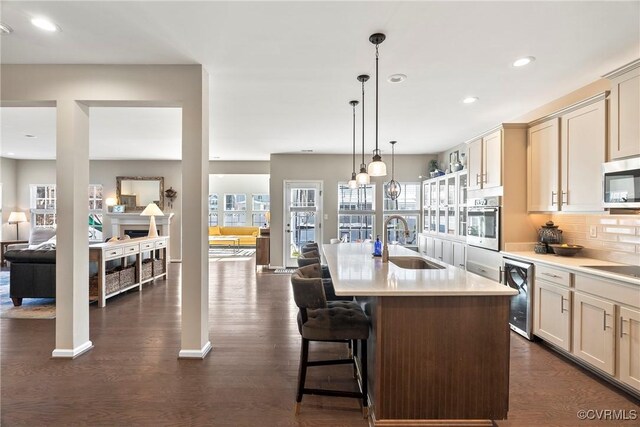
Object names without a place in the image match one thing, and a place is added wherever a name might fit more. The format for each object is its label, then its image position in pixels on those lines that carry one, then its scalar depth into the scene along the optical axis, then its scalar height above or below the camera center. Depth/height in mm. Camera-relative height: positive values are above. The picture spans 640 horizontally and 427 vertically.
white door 7133 -82
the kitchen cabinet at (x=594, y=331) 2314 -929
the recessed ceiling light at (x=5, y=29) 2258 +1325
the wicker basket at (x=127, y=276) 4784 -1028
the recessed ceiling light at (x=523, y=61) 2648 +1303
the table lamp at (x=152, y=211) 6676 -4
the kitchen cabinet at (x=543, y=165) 3217 +506
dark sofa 4242 -877
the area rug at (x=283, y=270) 6648 -1285
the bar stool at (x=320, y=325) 1938 -726
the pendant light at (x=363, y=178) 3748 +411
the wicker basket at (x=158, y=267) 5702 -1037
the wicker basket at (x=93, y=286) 4340 -1051
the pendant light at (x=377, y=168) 2797 +392
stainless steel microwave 2346 +234
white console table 4301 -680
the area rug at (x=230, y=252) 9202 -1287
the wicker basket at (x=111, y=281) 4434 -1023
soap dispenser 3082 -368
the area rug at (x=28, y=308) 3867 -1302
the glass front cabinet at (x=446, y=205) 5098 +130
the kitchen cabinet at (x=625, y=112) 2367 +795
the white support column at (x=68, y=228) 2777 -155
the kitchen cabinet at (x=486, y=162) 3717 +642
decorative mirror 8039 +508
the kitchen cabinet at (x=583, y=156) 2736 +522
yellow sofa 10250 -740
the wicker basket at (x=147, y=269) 5352 -1014
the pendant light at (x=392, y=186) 4477 +488
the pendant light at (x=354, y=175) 3735 +503
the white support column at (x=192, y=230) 2779 -170
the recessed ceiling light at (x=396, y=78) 3004 +1308
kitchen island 1867 -873
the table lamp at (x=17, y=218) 7664 -193
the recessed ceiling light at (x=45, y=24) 2189 +1326
